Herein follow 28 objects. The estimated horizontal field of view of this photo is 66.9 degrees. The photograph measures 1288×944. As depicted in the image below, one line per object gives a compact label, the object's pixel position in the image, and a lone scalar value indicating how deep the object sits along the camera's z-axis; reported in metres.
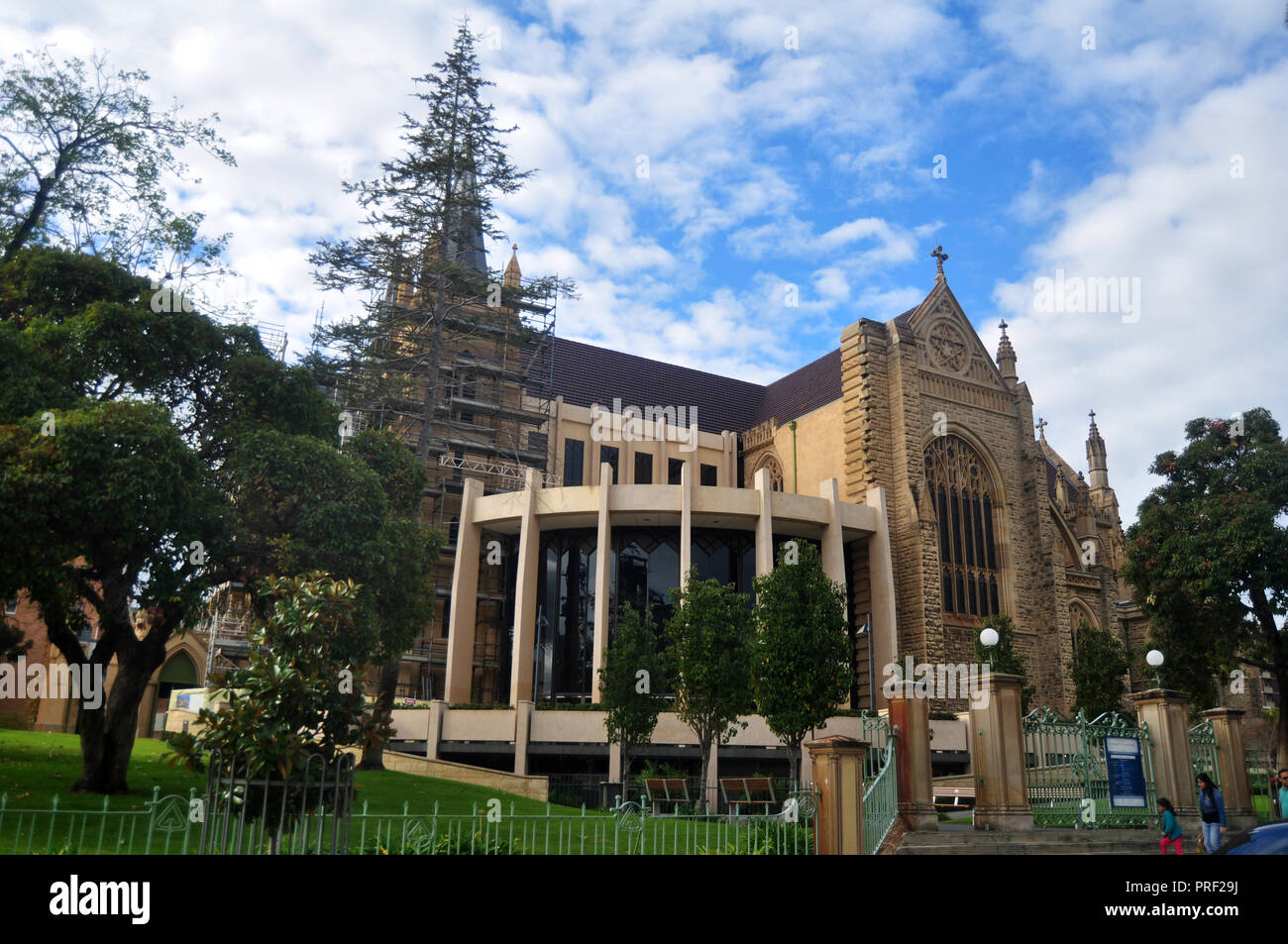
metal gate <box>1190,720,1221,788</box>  19.41
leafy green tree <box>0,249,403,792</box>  15.59
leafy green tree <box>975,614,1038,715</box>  30.08
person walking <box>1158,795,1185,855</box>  13.40
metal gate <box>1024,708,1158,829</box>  16.41
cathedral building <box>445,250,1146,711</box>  34.41
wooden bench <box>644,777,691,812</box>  22.18
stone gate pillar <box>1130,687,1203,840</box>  17.80
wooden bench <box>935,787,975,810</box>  22.08
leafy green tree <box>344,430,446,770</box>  22.06
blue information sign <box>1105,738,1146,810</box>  16.89
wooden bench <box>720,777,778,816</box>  22.66
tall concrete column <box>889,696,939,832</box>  14.38
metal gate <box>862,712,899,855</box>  13.40
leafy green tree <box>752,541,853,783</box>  21.14
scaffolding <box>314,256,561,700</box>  35.12
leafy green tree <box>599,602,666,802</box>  24.91
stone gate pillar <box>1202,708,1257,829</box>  19.58
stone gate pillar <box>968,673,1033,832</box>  15.01
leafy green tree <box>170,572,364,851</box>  9.25
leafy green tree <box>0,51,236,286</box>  21.20
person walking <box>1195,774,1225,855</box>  13.61
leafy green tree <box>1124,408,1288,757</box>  27.22
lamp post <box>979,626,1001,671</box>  16.25
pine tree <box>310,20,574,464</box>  33.22
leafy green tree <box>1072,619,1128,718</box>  33.44
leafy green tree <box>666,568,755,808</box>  23.52
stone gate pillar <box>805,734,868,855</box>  12.57
